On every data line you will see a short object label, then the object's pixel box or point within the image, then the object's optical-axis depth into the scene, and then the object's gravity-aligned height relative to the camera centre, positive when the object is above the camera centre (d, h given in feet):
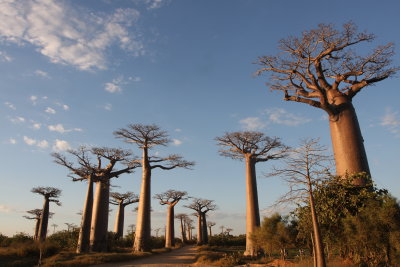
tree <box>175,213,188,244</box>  135.00 +8.16
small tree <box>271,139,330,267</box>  19.70 +3.65
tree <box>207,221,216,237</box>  151.43 +5.85
